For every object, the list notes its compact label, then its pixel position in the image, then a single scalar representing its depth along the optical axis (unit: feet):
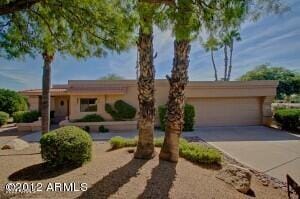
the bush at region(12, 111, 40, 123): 36.56
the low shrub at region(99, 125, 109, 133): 33.79
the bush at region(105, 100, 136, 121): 36.20
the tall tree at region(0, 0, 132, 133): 9.95
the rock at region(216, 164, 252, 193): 12.60
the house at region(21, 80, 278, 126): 36.81
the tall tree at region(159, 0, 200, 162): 14.45
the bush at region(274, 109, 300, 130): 34.09
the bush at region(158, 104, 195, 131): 34.56
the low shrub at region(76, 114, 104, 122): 35.59
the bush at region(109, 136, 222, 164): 15.82
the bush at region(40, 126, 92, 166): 13.00
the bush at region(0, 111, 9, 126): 39.81
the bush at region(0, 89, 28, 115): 45.64
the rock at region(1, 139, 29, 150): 21.56
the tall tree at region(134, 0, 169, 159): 14.50
